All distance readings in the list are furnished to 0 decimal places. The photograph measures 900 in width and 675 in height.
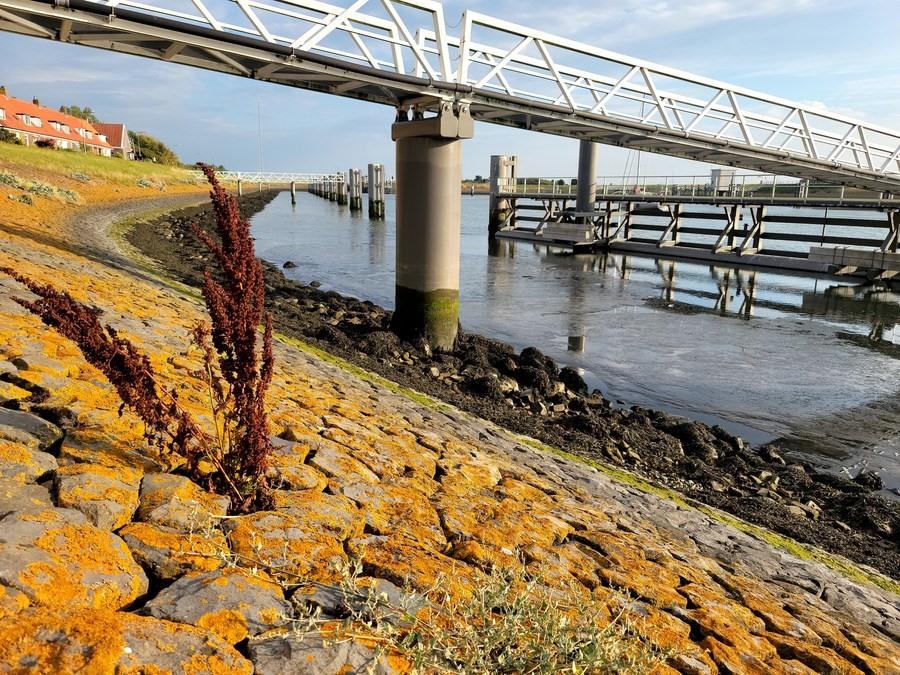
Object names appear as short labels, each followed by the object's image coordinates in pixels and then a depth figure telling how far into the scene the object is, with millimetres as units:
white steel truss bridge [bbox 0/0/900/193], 9031
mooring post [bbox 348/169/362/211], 77188
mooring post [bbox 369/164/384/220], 59938
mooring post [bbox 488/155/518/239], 45062
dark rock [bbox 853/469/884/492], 7266
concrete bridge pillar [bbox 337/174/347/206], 88481
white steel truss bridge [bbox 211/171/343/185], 79769
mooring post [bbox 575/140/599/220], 37031
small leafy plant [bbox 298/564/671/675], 2219
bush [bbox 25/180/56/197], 21491
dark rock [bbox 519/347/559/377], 11094
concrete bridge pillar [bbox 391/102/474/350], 11344
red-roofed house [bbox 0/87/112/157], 67062
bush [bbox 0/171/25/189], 19498
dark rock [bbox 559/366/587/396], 10578
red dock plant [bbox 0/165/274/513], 3068
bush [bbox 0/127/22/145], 45928
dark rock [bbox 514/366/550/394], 10045
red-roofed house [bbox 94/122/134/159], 95750
